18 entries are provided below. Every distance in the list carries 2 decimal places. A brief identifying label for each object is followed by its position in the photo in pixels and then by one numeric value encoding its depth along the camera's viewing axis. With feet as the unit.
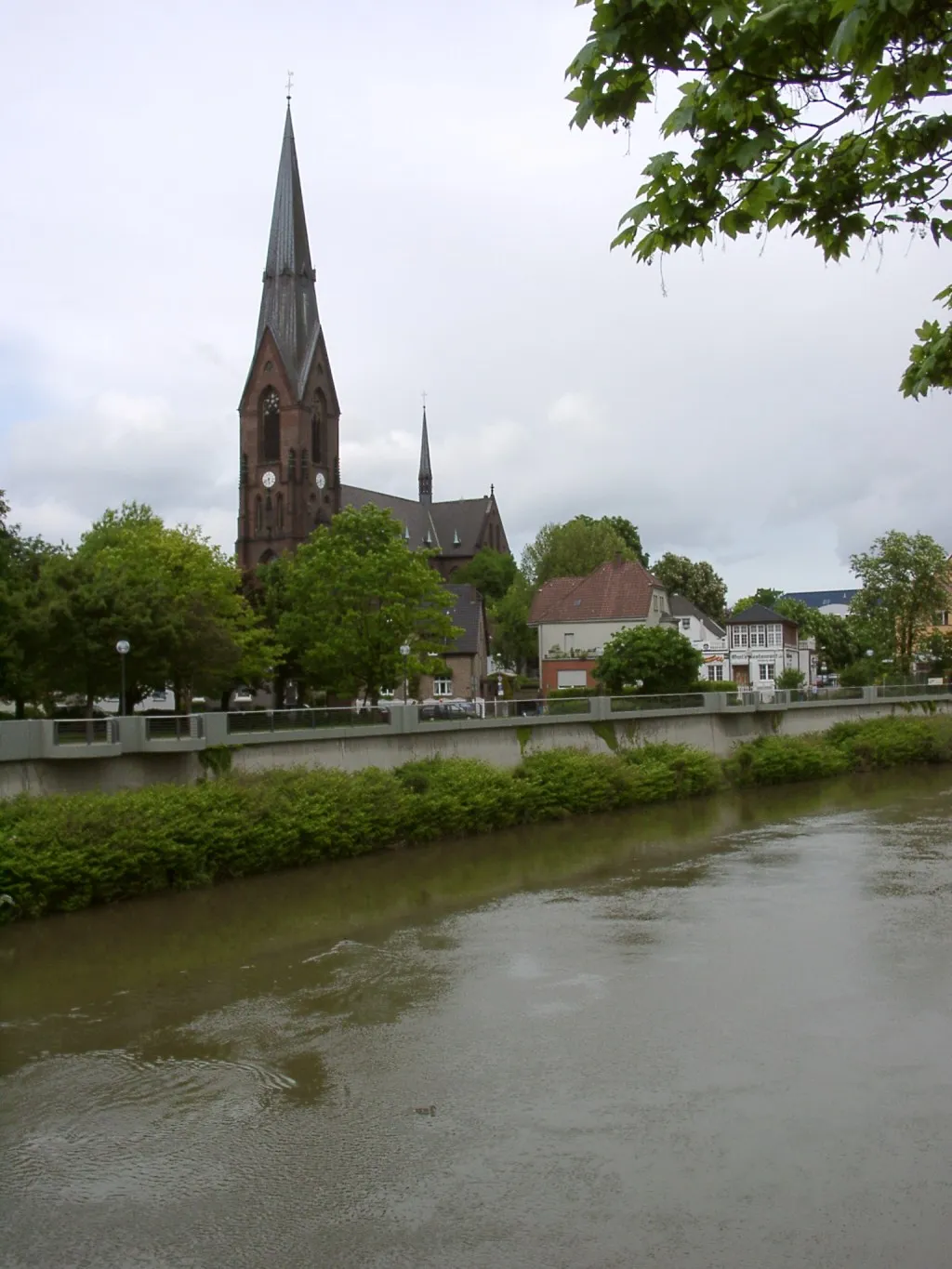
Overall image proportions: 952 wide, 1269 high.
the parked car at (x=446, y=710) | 112.98
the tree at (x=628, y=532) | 327.67
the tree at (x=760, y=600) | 428.56
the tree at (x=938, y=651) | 233.96
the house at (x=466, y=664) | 249.14
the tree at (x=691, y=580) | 303.89
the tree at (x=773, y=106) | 17.90
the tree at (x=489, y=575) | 343.46
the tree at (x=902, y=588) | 224.74
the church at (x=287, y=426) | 292.40
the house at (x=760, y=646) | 260.21
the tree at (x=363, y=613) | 150.82
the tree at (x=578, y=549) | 281.54
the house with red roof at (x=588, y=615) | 223.92
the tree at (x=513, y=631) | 287.07
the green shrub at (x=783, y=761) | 146.41
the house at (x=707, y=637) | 249.34
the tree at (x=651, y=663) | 162.30
